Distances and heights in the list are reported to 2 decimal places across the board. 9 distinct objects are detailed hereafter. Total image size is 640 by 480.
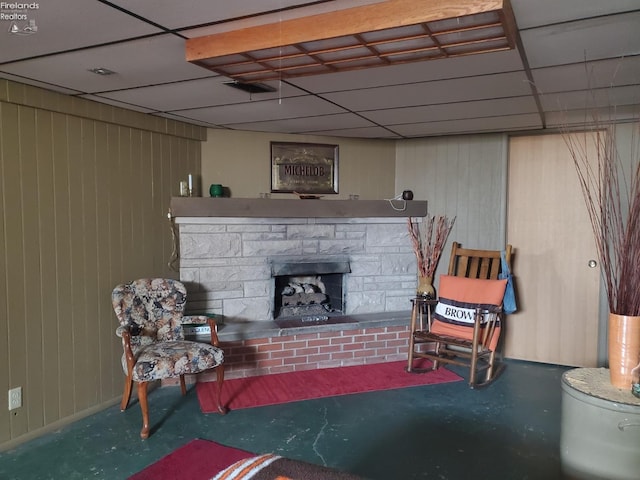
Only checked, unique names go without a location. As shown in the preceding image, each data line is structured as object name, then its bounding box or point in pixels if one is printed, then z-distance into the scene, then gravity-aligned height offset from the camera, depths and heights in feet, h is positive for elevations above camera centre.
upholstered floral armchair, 9.38 -2.82
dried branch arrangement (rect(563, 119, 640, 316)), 5.87 -0.51
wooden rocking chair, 12.43 -2.74
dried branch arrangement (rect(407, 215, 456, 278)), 14.67 -0.79
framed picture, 14.35 +1.34
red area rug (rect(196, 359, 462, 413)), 11.20 -4.31
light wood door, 13.51 -1.27
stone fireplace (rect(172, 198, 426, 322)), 12.85 -1.23
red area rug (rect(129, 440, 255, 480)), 7.91 -4.30
